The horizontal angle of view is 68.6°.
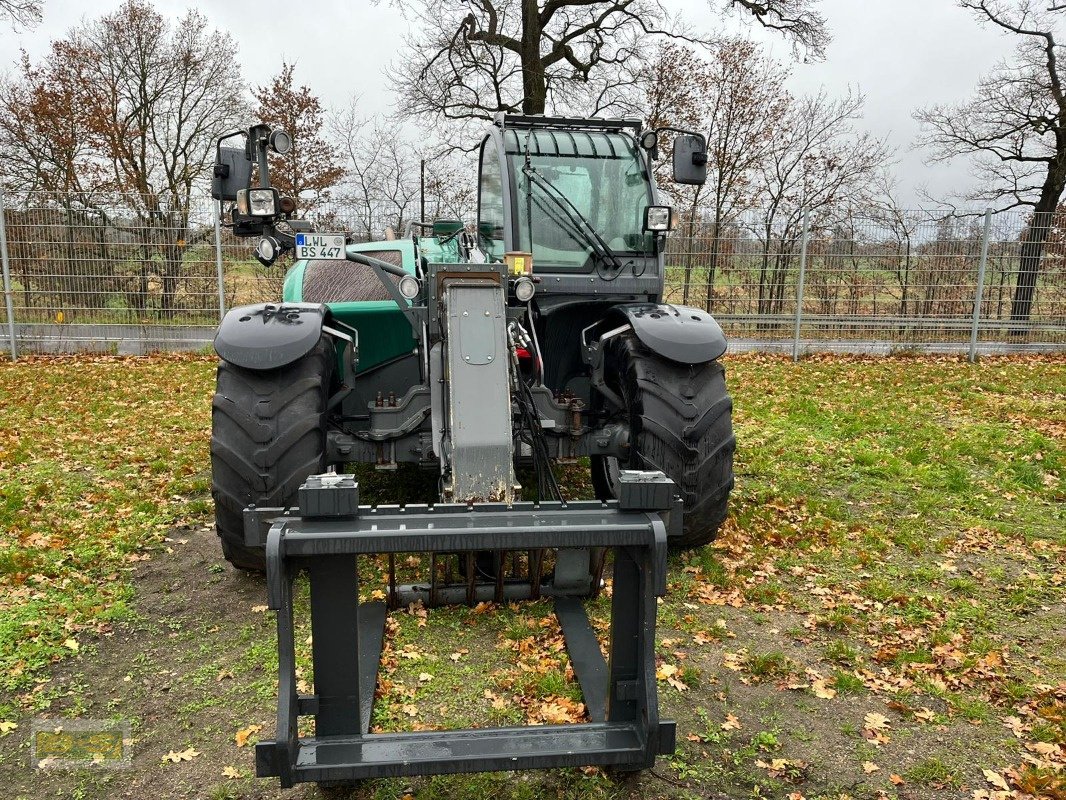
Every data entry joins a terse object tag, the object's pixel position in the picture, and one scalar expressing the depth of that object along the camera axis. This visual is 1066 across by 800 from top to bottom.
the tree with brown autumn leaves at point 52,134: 16.72
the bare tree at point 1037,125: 16.23
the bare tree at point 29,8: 15.41
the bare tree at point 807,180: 17.75
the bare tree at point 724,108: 17.55
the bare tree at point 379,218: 12.86
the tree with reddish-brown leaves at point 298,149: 17.27
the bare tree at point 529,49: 16.06
